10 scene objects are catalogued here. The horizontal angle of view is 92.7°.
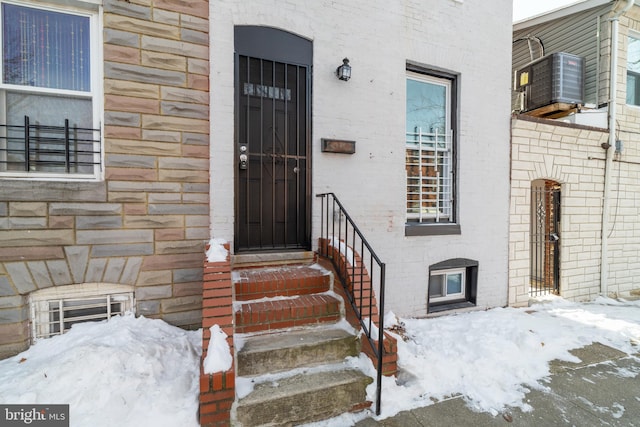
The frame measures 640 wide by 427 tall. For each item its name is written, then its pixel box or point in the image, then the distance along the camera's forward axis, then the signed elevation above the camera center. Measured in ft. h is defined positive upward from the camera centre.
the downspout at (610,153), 17.78 +3.20
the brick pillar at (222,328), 6.64 -3.16
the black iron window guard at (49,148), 9.08 +1.67
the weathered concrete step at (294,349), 7.88 -3.90
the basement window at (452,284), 14.52 -3.87
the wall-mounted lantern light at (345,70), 11.90 +5.28
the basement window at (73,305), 9.14 -3.18
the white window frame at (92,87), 9.11 +3.55
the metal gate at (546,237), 17.60 -1.74
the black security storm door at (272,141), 11.21 +2.42
